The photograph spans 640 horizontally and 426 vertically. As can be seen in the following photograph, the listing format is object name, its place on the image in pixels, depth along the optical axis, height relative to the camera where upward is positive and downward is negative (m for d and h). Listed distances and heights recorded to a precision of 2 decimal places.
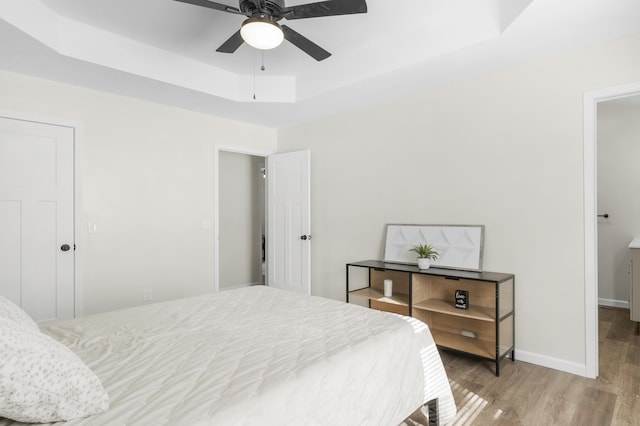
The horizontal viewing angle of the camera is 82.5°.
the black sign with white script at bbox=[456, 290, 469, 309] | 2.99 -0.70
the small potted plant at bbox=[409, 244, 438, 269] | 3.23 -0.36
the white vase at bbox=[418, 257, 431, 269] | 3.23 -0.43
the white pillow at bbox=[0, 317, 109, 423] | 0.90 -0.44
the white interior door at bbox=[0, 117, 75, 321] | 2.99 -0.02
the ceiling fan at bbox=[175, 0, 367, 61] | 2.02 +1.17
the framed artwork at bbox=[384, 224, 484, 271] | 3.17 -0.27
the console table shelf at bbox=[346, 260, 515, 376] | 2.82 -0.78
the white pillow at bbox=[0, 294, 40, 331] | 1.24 -0.35
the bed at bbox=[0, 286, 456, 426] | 1.13 -0.57
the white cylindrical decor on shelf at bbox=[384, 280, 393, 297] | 3.51 -0.71
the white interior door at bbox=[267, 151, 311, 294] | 4.48 -0.09
